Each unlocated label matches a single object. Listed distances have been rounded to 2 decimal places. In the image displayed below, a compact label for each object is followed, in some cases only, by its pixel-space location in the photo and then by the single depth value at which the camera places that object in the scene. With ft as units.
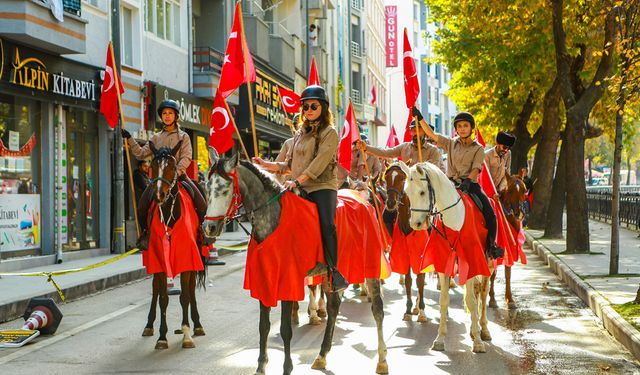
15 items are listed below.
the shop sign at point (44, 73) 60.49
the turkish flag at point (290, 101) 44.18
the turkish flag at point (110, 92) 41.01
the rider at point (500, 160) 44.68
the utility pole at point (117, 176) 71.72
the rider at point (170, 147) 33.60
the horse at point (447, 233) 30.89
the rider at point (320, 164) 27.04
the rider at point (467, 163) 34.09
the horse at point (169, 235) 32.73
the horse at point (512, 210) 43.57
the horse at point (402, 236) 40.98
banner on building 291.17
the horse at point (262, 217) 25.94
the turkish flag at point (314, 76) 43.65
